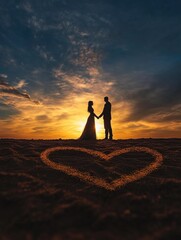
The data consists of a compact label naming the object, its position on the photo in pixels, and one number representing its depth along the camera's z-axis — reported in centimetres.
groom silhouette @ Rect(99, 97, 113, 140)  782
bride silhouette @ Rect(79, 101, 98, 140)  767
